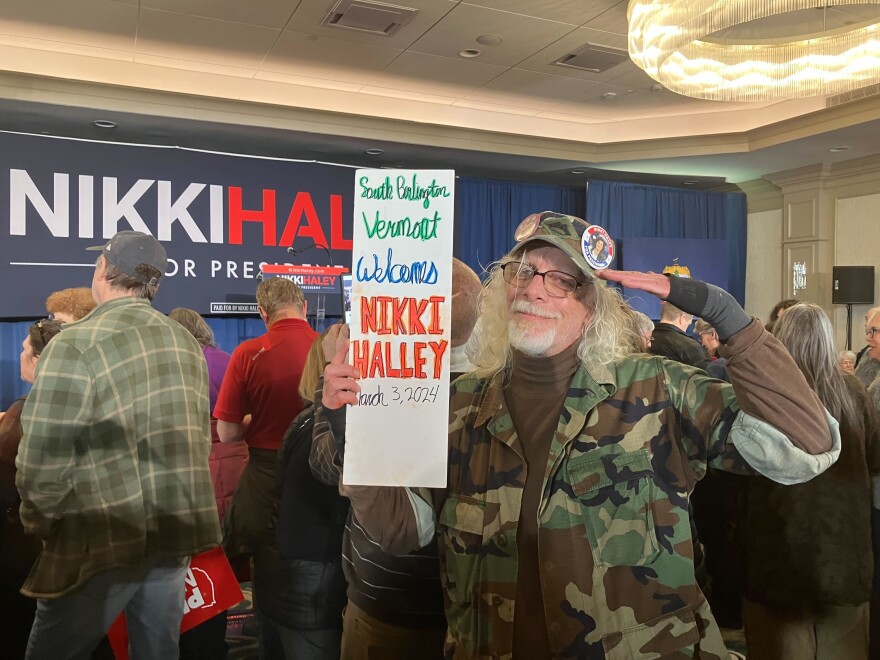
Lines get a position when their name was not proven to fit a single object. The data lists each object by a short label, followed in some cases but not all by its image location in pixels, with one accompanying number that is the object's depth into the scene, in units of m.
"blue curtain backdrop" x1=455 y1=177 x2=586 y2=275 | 7.01
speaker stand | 6.66
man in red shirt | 2.53
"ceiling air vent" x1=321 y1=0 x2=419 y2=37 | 4.09
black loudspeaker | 6.38
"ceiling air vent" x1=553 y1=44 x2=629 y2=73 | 4.79
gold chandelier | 3.15
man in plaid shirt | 1.73
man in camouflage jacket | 1.18
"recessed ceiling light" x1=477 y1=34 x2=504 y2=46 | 4.58
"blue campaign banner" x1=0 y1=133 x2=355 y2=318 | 5.00
